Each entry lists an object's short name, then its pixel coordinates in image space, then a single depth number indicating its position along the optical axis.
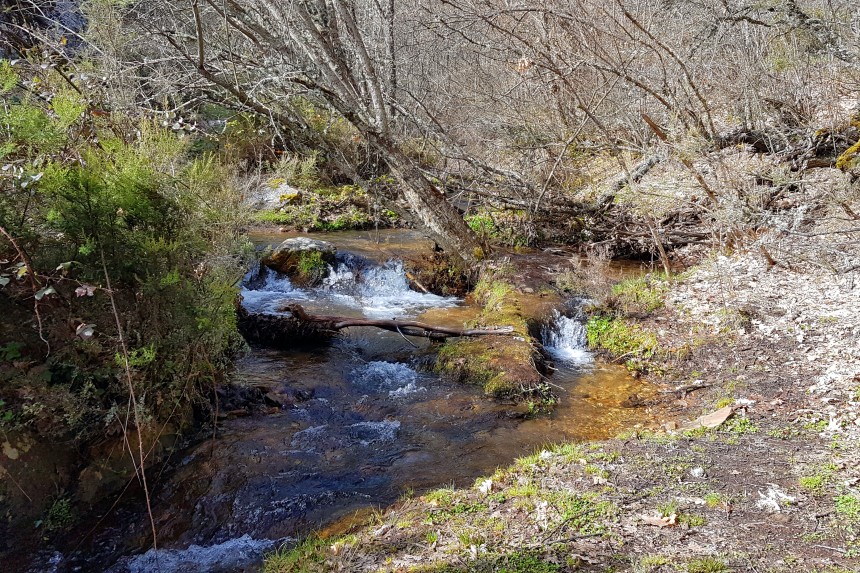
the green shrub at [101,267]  3.62
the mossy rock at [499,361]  6.00
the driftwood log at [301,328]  7.19
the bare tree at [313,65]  7.18
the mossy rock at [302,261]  9.94
